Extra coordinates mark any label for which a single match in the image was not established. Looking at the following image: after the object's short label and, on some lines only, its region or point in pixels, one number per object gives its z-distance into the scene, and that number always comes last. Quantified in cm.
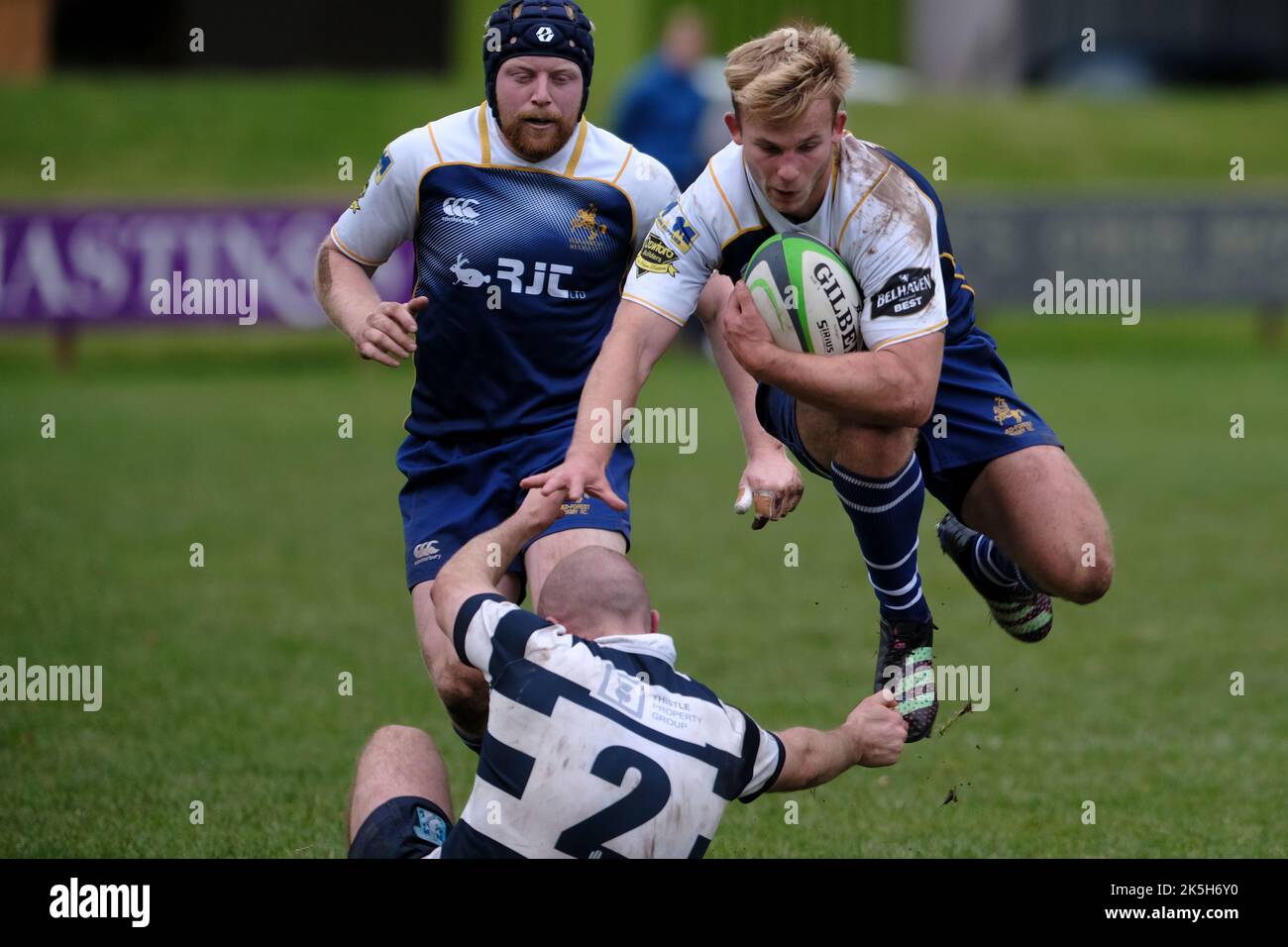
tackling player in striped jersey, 820
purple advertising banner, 3403
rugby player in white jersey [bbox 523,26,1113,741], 1005
